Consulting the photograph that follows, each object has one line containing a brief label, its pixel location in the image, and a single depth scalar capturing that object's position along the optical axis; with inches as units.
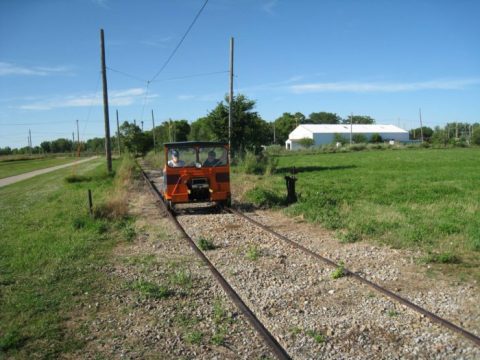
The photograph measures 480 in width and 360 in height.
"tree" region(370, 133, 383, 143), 4045.3
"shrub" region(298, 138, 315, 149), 3763.5
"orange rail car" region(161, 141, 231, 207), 503.5
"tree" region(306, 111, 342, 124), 6540.4
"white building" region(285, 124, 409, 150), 4067.4
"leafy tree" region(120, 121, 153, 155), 2592.5
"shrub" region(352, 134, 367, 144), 3875.5
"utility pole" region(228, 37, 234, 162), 1069.7
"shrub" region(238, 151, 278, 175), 971.9
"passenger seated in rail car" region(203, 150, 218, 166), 518.0
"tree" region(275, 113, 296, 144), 4925.9
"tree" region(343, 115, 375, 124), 6235.2
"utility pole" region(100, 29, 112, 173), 1104.8
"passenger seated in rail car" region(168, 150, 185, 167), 507.5
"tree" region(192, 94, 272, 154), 1095.6
